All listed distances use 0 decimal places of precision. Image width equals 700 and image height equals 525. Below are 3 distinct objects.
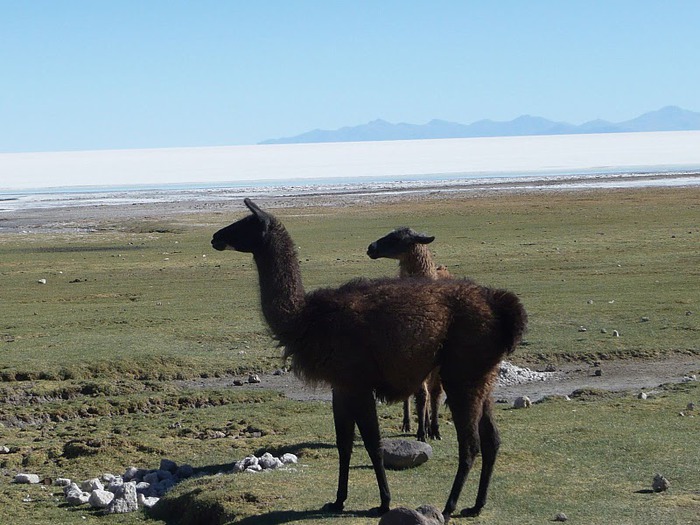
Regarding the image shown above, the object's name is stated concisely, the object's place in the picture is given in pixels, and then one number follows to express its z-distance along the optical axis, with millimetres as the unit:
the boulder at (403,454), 11109
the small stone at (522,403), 14445
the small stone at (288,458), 11562
